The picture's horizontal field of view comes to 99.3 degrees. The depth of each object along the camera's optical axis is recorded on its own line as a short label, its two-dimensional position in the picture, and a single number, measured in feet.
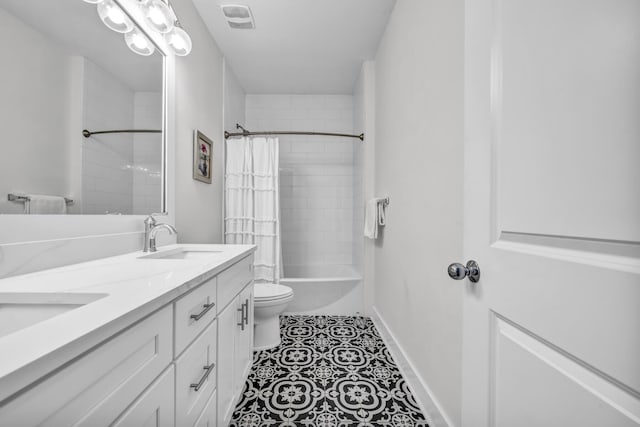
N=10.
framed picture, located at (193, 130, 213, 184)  6.33
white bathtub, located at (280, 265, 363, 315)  8.52
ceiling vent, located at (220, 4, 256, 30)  6.16
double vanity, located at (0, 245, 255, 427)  1.22
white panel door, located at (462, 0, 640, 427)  1.18
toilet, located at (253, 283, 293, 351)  6.17
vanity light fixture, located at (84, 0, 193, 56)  3.87
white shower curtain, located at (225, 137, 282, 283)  7.88
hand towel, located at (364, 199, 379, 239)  7.16
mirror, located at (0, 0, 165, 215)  2.65
